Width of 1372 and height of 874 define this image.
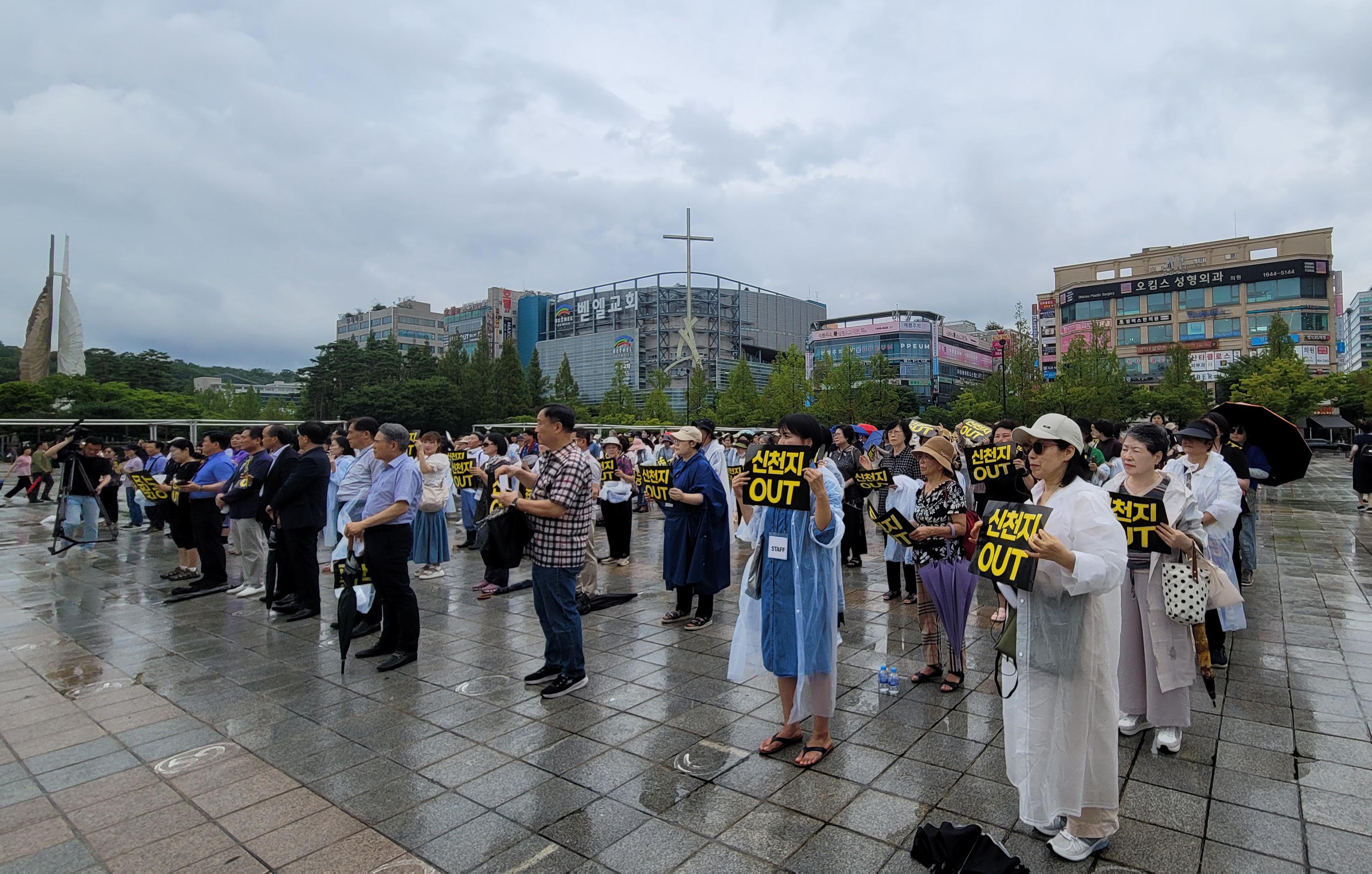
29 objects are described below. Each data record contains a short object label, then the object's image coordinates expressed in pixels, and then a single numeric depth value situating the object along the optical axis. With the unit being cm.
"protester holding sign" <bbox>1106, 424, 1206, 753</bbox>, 399
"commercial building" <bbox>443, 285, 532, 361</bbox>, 11569
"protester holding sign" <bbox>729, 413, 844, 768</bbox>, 391
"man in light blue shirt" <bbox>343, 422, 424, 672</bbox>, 580
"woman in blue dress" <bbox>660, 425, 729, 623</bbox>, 681
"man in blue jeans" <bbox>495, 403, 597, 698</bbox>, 500
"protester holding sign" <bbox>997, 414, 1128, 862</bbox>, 297
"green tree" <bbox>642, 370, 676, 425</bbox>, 6109
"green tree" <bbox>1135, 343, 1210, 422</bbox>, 4631
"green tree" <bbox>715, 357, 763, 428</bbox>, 5288
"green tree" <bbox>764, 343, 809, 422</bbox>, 4762
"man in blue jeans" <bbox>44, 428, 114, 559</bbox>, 1173
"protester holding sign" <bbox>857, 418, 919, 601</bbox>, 748
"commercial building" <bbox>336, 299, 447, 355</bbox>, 13075
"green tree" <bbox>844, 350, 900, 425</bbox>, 4188
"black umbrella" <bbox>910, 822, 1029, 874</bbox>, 280
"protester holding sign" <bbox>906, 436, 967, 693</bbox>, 488
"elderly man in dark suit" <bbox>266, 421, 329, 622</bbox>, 703
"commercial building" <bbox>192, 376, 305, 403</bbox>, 9875
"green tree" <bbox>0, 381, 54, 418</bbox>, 3869
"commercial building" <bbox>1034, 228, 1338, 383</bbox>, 7238
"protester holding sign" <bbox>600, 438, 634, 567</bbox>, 1012
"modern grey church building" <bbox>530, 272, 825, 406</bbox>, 9019
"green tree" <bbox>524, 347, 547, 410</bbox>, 7025
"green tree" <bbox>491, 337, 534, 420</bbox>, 6756
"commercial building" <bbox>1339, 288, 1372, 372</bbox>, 17988
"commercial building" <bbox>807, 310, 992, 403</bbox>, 9350
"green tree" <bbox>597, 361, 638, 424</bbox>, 6372
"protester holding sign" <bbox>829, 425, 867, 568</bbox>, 922
